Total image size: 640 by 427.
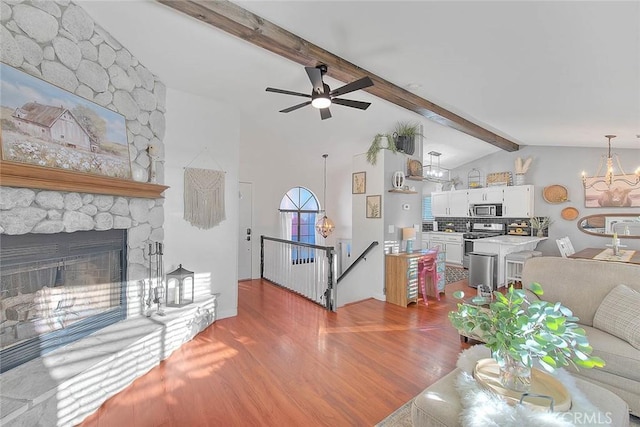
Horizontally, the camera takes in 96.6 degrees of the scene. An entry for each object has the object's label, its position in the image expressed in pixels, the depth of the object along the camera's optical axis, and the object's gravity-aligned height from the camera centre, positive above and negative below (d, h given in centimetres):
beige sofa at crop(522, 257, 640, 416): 197 -76
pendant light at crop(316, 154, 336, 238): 644 -28
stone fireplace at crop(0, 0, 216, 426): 188 -31
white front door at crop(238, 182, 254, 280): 584 -42
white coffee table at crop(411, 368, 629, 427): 141 -99
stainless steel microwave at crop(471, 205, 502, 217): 694 +11
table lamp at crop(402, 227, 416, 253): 477 -35
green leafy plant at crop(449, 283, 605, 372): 125 -55
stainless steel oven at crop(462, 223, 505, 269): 705 -50
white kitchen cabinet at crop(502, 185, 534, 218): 637 +29
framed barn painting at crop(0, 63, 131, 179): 190 +65
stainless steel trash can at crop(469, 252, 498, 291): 521 -102
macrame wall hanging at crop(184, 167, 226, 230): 352 +20
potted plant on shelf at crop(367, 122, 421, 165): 470 +124
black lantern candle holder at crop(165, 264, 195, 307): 325 -88
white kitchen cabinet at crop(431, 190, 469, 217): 755 +29
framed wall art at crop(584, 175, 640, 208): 534 +43
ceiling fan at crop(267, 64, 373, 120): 242 +111
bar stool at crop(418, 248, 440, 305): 452 -91
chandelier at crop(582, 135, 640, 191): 534 +71
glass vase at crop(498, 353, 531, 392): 141 -80
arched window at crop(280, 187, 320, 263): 655 -1
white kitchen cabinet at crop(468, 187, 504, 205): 688 +47
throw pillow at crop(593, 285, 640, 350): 209 -78
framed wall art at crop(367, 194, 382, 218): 470 +13
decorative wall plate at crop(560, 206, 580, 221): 593 +3
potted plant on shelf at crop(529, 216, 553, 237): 627 -19
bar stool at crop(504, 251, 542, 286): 532 -100
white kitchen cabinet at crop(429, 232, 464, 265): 732 -80
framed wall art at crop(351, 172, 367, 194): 495 +55
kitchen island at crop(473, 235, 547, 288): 536 -63
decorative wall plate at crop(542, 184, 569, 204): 604 +45
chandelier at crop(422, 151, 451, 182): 686 +118
